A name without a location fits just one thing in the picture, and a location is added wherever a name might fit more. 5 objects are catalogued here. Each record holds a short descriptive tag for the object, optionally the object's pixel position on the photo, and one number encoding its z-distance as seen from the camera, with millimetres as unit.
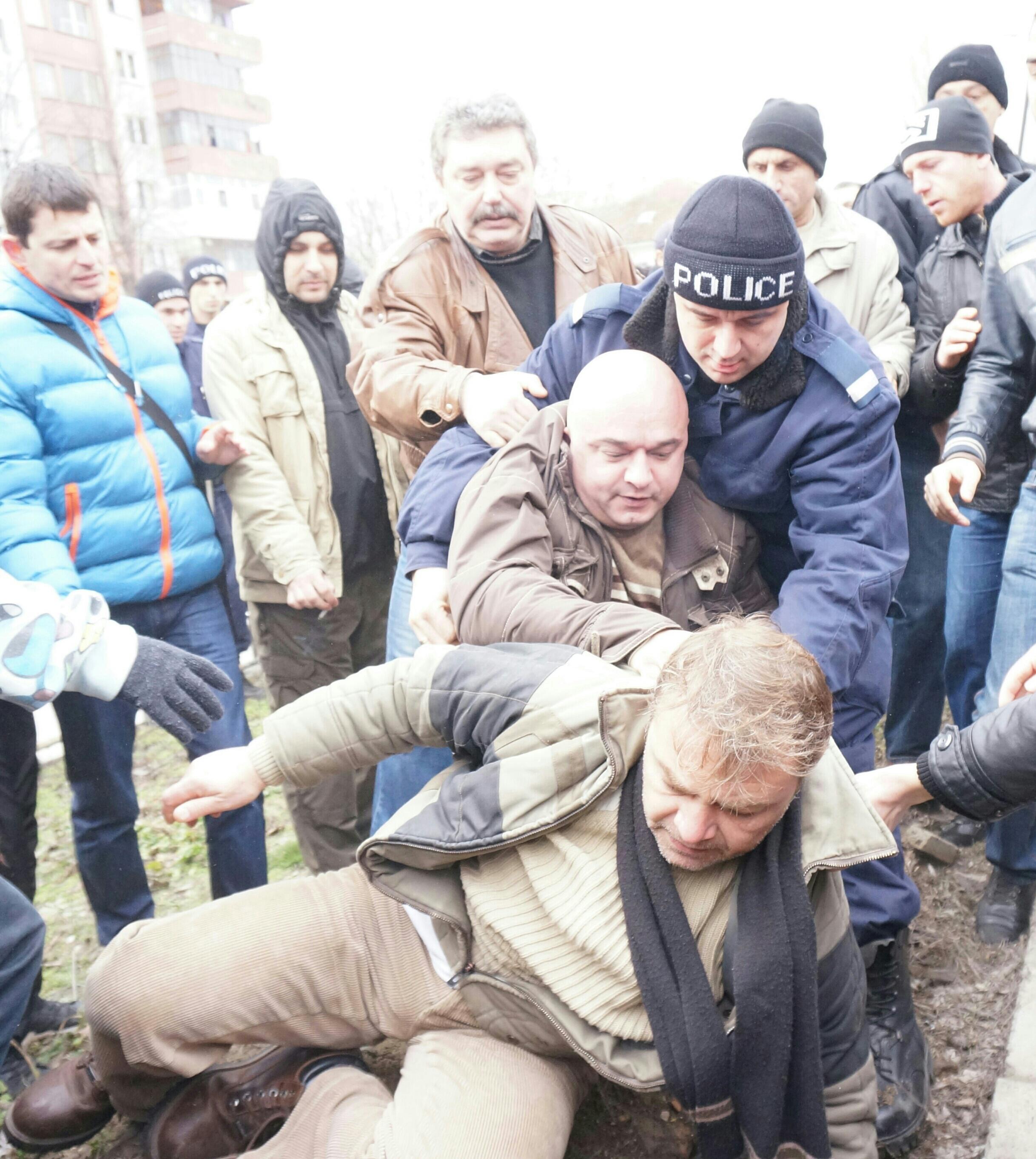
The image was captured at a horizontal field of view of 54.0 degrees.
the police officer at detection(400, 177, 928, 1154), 2047
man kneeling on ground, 1698
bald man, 2055
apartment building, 31859
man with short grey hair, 2688
